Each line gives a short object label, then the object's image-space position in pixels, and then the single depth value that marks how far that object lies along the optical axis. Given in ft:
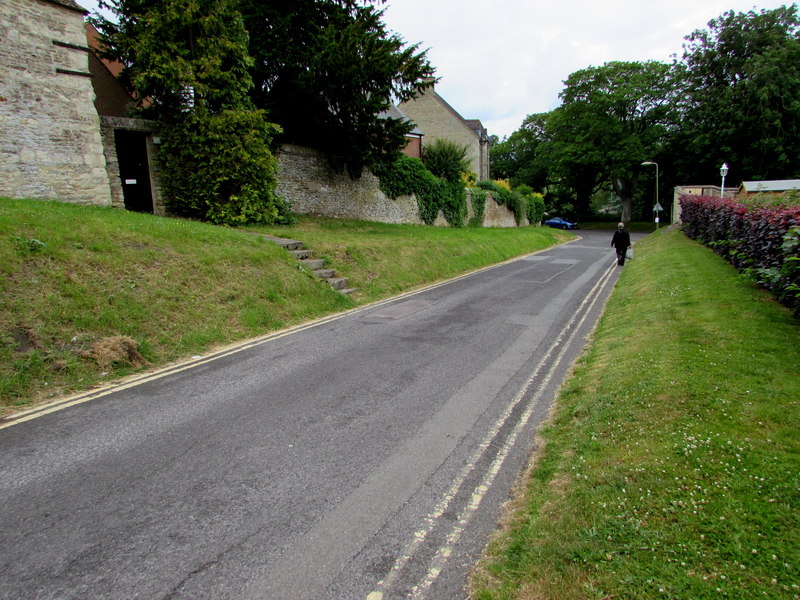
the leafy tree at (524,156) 221.46
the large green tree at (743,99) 142.00
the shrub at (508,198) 127.44
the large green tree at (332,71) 54.95
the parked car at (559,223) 178.50
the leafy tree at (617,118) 168.76
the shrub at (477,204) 111.86
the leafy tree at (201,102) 46.73
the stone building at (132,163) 46.09
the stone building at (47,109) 38.47
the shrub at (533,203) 154.81
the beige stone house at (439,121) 155.84
